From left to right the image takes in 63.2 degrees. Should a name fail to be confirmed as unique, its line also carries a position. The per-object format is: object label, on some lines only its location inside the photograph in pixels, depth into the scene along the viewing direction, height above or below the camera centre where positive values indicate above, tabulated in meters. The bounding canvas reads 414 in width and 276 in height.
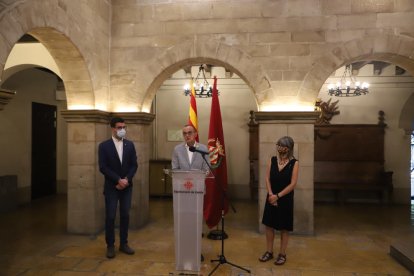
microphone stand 3.41 -1.27
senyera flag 4.29 +0.31
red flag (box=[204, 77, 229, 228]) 4.23 -0.48
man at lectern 3.32 -0.18
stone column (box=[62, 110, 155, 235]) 4.71 -0.48
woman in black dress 3.40 -0.50
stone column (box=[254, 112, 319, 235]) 4.66 -0.11
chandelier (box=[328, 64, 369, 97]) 6.51 +1.06
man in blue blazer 3.73 -0.42
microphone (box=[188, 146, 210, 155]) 2.85 -0.10
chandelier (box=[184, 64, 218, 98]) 6.89 +1.04
